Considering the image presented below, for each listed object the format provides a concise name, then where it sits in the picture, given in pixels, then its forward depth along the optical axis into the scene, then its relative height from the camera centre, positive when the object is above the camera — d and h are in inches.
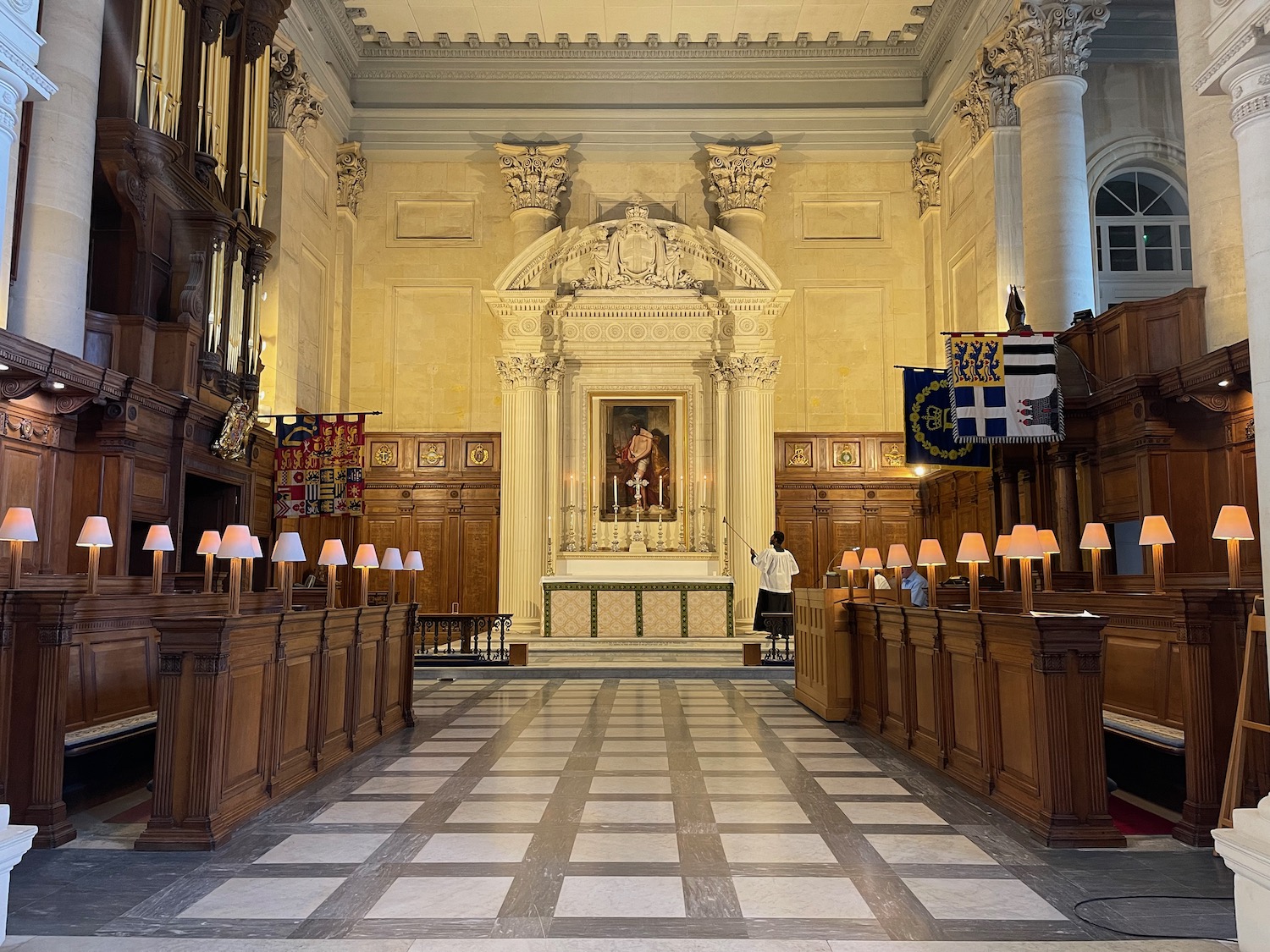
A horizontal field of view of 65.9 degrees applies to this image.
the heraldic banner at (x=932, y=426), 505.7 +78.8
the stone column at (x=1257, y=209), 142.6 +54.1
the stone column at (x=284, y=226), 596.7 +220.4
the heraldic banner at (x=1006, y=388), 442.0 +86.3
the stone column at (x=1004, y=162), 577.3 +248.0
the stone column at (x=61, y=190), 368.5 +151.6
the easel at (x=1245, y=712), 166.9 -23.5
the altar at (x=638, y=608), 579.2 -17.5
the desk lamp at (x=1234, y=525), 239.6 +12.8
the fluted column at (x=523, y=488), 642.8 +60.1
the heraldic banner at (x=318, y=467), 563.5 +65.0
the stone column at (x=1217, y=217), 380.5 +141.9
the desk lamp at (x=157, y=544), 320.5 +12.1
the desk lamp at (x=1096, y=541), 302.3 +11.3
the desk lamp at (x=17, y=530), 276.7 +14.6
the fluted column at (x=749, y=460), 646.5 +78.5
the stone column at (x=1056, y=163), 516.7 +220.6
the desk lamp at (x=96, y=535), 297.0 +14.1
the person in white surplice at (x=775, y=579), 547.8 -0.3
